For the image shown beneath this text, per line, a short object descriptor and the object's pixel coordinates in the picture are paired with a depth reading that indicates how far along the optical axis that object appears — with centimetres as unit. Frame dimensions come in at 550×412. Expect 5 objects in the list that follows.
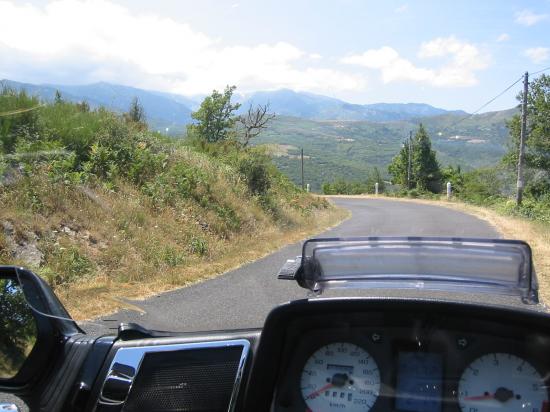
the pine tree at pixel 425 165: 6281
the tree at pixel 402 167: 6625
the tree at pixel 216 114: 3616
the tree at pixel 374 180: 6656
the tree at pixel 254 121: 2678
